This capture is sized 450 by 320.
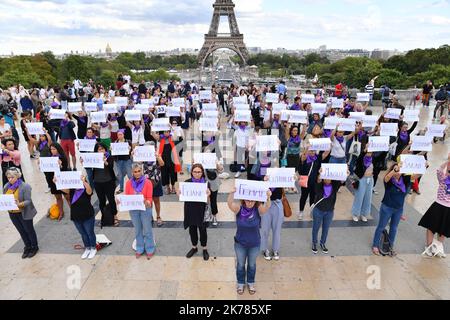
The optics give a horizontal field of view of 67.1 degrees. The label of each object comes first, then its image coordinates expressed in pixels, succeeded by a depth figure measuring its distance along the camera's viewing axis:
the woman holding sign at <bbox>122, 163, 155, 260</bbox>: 5.83
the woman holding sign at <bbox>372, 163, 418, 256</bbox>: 5.79
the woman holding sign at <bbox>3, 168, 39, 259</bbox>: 5.85
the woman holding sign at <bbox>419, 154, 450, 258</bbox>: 5.91
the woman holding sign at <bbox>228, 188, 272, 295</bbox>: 4.88
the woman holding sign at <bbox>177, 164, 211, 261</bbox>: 5.63
